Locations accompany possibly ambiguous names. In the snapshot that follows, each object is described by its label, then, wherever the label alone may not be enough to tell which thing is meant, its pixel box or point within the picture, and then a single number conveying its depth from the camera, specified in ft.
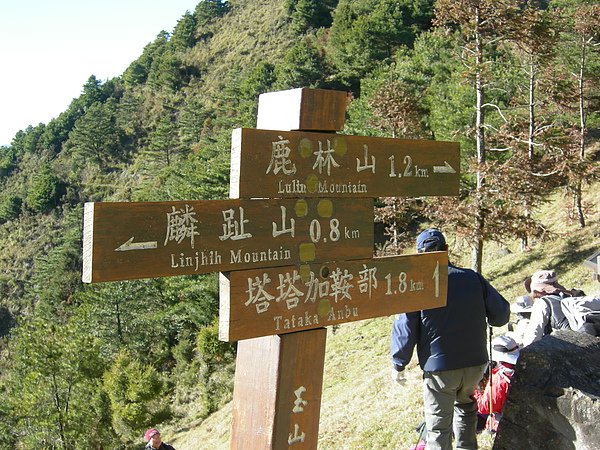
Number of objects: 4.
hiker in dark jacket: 10.43
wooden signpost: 6.67
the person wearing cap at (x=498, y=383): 12.14
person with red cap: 18.85
